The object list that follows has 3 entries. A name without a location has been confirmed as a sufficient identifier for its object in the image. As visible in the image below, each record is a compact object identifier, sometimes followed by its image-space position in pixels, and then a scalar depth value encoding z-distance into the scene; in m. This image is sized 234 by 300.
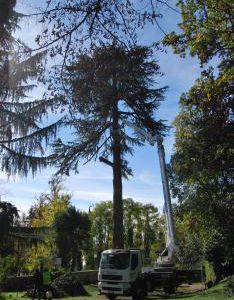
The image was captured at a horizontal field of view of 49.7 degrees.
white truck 12.36
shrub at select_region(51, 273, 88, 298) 14.41
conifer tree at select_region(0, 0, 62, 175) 9.29
